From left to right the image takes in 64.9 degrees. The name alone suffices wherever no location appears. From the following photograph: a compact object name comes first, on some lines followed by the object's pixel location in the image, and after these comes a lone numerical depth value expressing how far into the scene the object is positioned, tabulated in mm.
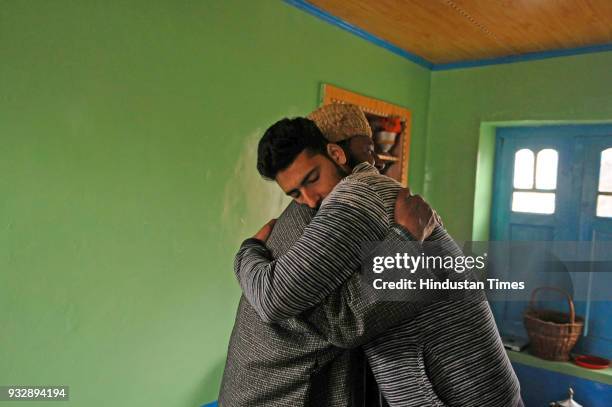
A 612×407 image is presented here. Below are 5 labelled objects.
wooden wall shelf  2337
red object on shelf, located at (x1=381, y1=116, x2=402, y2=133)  2572
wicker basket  2371
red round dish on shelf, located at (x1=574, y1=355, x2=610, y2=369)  2363
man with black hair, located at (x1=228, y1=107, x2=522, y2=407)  781
